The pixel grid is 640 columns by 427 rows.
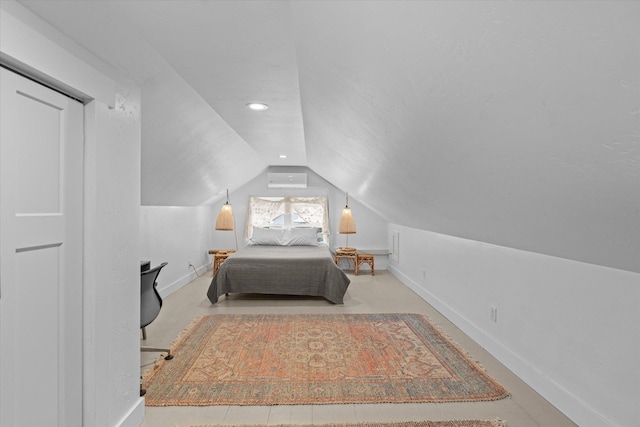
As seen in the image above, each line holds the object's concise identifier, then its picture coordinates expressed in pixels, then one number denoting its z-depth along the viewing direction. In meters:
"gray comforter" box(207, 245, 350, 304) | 4.54
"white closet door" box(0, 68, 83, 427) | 1.25
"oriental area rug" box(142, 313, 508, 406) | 2.28
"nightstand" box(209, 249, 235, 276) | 5.88
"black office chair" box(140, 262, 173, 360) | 2.63
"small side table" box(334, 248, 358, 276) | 6.30
